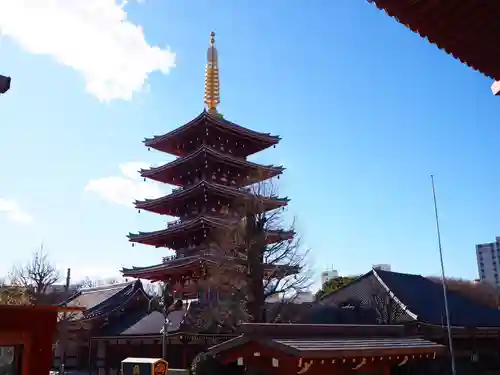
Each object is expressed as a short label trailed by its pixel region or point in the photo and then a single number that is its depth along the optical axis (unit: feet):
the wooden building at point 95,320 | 86.43
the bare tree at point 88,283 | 203.43
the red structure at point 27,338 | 33.01
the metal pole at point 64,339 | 83.35
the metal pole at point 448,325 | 69.41
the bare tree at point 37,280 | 95.71
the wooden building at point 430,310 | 80.84
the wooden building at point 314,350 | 38.22
